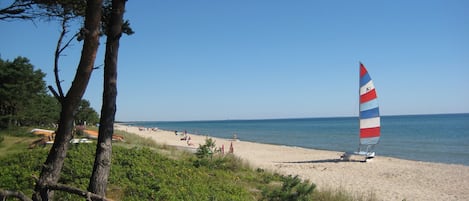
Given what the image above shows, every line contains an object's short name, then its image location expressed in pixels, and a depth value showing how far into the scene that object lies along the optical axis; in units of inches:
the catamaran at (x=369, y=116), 851.4
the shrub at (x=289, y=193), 259.3
